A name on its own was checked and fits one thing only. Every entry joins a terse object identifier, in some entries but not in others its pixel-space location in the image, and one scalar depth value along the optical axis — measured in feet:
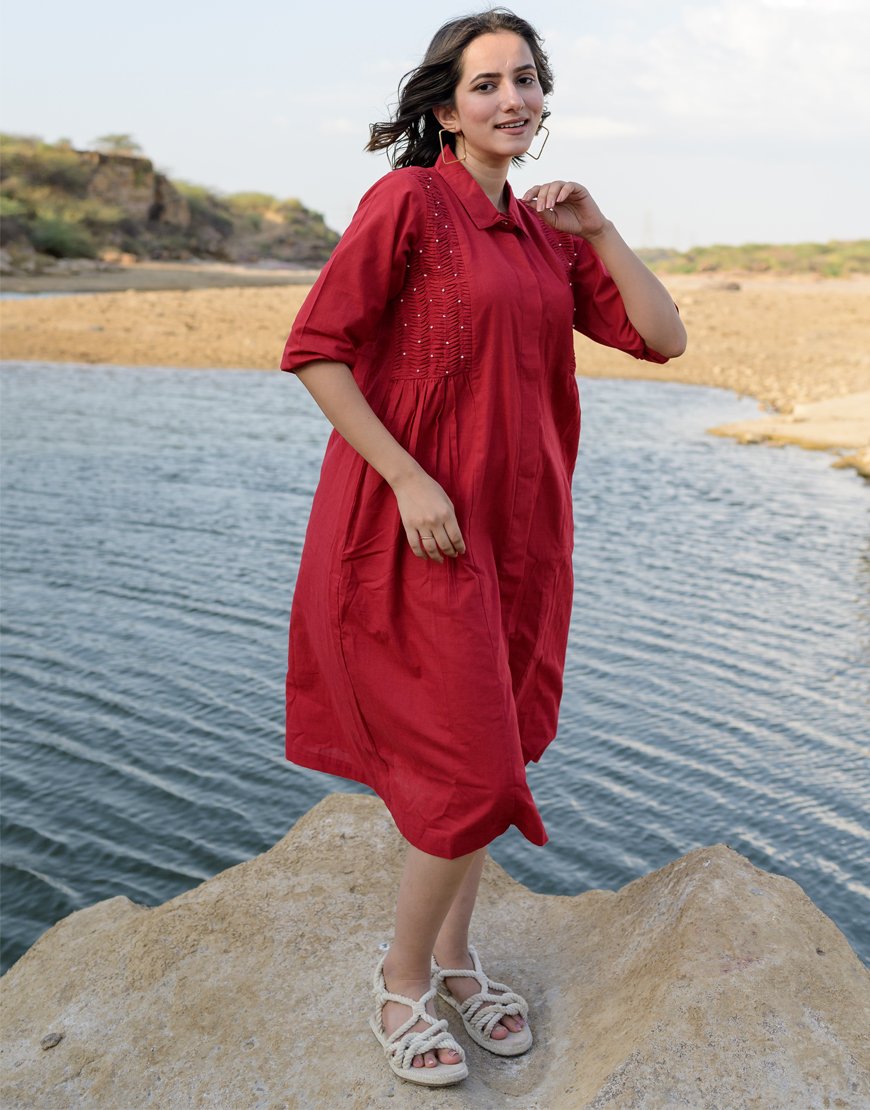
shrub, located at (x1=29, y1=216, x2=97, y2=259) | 110.32
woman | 6.67
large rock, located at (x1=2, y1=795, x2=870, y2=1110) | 6.75
